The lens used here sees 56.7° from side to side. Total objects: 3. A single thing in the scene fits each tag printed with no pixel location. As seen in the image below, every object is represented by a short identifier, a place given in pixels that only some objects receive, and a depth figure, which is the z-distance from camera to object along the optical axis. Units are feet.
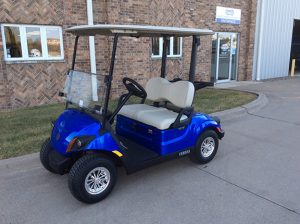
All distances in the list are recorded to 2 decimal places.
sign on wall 36.06
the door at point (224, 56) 37.50
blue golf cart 9.74
